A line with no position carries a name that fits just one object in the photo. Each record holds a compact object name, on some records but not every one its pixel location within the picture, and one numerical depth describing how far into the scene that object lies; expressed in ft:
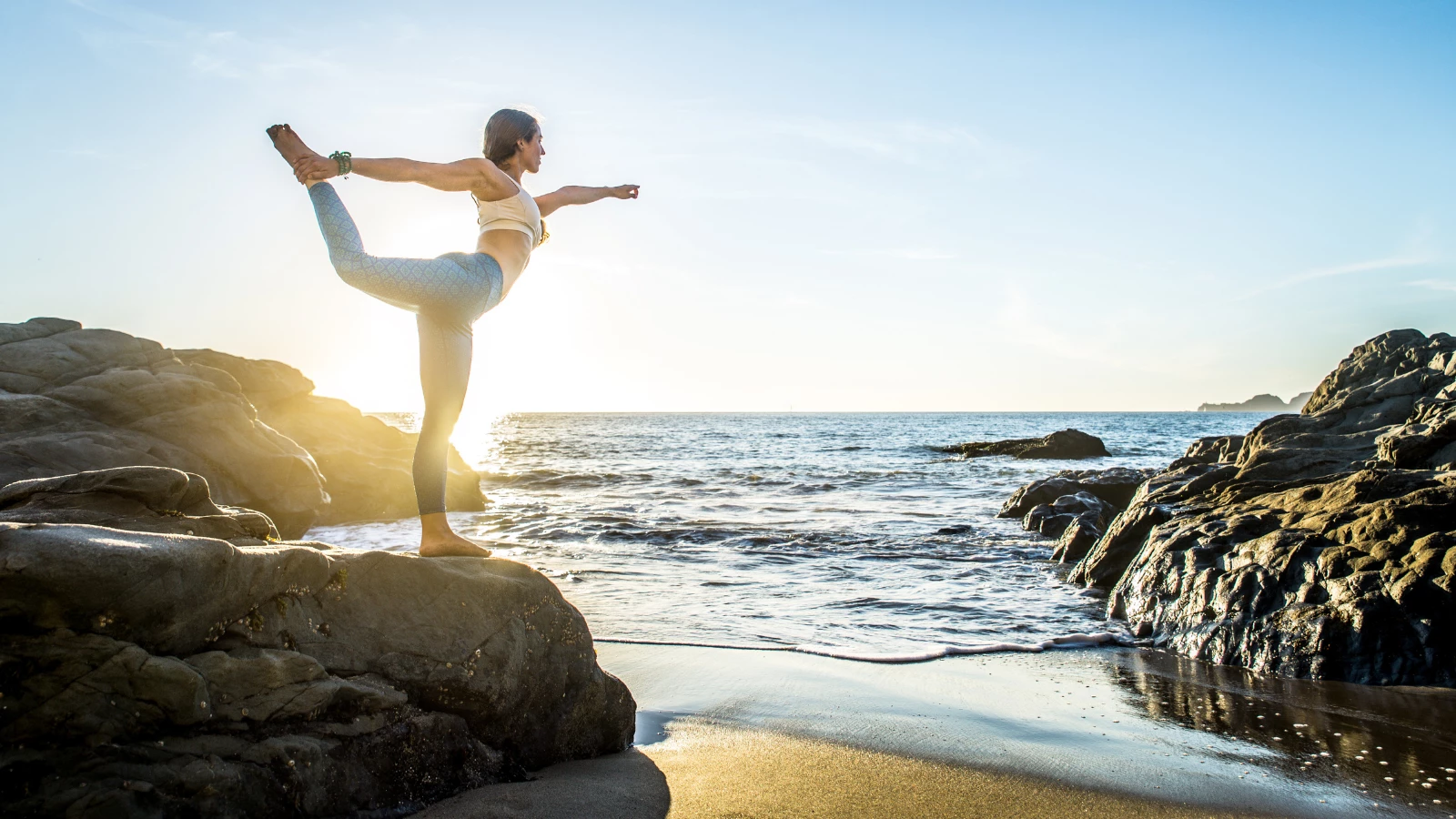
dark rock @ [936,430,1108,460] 124.36
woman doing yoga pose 10.93
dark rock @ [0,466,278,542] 10.05
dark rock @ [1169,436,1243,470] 38.32
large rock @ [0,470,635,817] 7.29
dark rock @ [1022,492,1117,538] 41.68
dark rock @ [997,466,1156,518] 47.29
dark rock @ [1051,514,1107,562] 34.24
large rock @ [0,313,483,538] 28.73
